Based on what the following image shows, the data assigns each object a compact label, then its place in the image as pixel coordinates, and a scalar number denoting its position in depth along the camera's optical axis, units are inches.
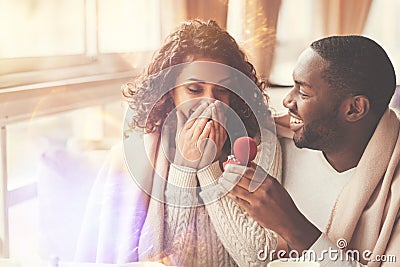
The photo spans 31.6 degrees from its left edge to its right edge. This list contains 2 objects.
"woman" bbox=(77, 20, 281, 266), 60.2
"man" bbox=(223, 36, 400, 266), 56.3
